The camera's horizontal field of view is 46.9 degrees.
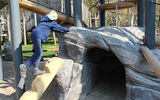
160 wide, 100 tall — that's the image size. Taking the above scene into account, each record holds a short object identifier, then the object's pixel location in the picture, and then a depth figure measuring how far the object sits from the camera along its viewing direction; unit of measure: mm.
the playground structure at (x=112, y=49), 3020
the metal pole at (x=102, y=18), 7167
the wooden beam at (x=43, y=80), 2693
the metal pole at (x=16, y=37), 3496
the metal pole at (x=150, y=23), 3160
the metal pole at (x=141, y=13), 5523
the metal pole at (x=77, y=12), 4270
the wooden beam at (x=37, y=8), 4086
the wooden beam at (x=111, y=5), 5571
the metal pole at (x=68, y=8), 4746
